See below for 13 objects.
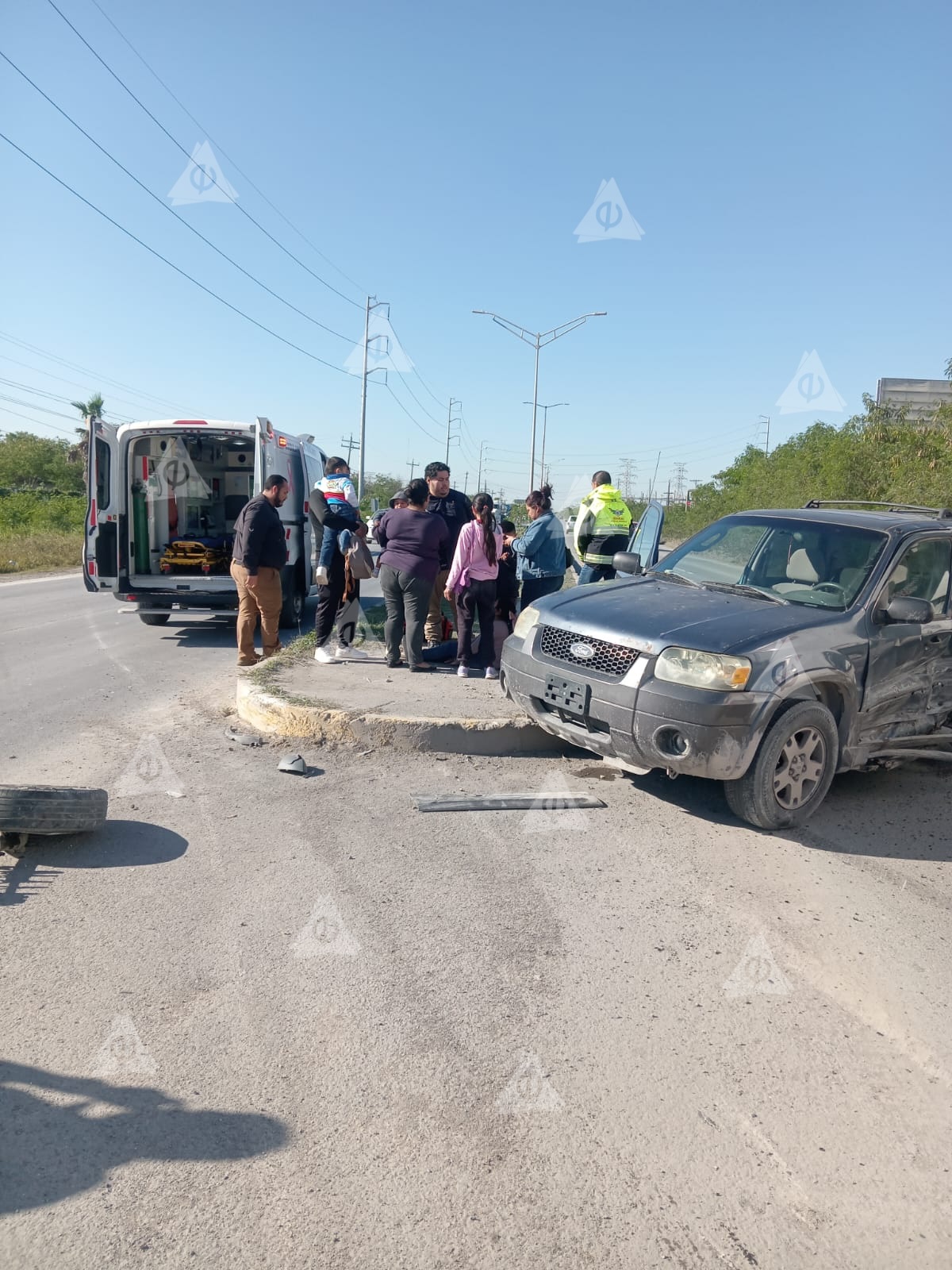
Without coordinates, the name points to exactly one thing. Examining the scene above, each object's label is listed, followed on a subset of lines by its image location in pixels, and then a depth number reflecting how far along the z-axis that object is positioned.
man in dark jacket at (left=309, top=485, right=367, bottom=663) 8.29
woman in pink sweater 7.38
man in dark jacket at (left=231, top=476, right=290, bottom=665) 8.48
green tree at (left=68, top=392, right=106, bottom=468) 68.00
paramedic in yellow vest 9.54
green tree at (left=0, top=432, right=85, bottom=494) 64.75
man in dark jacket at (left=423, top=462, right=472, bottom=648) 8.19
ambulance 10.60
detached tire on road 4.13
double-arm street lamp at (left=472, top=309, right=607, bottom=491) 35.74
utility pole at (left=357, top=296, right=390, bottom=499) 52.18
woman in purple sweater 7.23
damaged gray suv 4.79
